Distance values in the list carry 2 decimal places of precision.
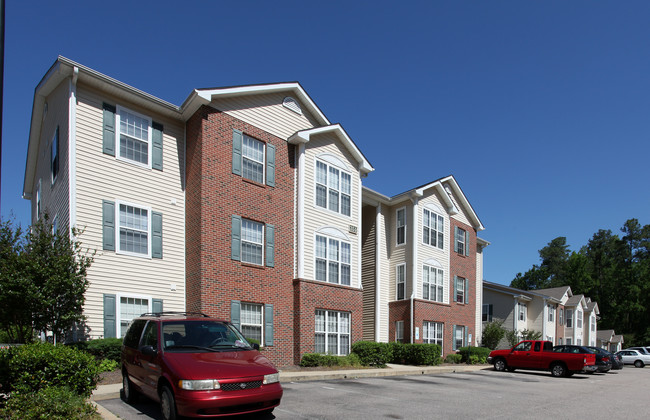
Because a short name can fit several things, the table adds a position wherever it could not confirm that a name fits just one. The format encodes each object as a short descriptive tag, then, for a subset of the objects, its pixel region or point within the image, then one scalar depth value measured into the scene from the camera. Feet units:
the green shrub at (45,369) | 26.96
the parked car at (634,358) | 130.41
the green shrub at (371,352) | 70.74
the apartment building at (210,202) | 51.80
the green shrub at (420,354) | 79.71
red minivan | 25.29
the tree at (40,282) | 42.19
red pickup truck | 72.90
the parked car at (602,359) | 80.48
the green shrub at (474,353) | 94.96
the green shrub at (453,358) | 92.02
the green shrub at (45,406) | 23.52
